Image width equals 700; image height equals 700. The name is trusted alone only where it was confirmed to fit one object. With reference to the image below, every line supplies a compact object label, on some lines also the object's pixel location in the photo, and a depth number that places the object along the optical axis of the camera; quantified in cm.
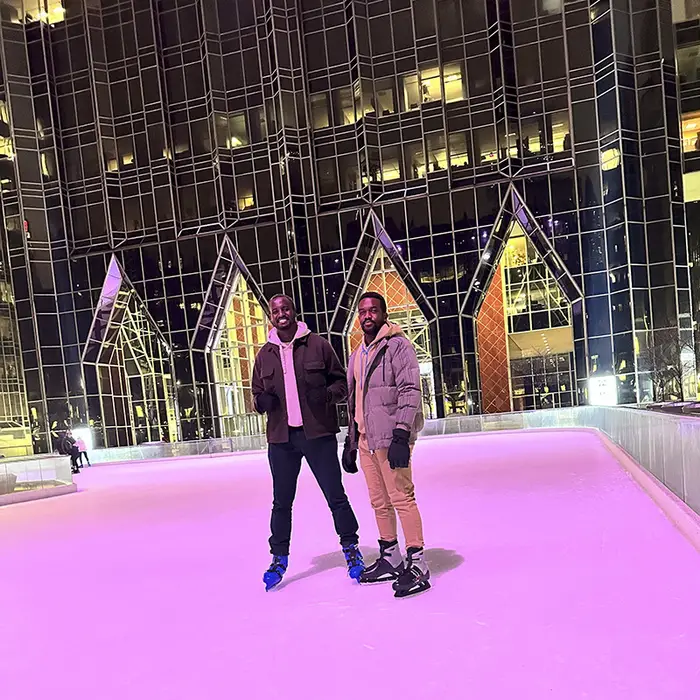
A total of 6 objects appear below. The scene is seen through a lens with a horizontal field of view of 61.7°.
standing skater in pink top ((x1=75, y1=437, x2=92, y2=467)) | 2153
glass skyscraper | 1958
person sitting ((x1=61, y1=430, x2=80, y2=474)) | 1730
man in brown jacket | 371
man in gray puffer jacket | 338
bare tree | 1874
